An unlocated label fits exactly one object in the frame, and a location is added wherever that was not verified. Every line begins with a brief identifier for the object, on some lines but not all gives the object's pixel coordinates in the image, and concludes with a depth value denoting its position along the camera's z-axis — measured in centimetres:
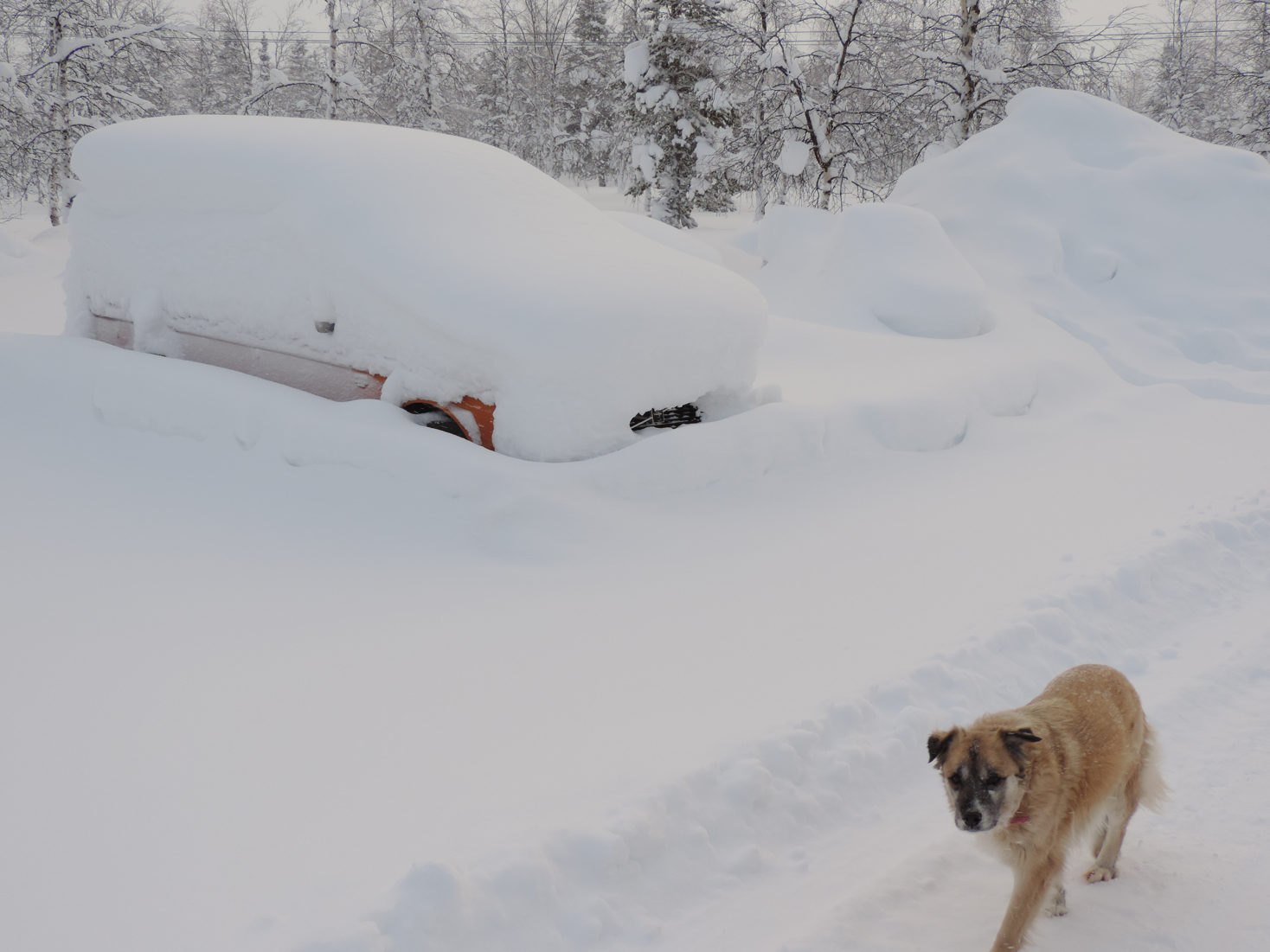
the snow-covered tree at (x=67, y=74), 1716
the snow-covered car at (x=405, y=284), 472
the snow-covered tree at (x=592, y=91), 3036
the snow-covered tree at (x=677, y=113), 2008
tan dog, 227
